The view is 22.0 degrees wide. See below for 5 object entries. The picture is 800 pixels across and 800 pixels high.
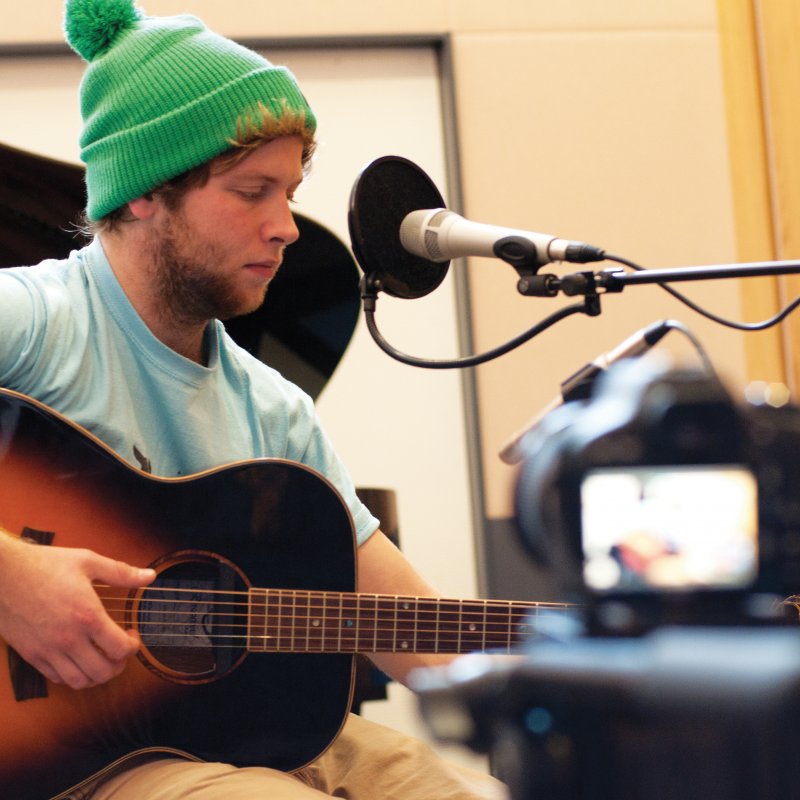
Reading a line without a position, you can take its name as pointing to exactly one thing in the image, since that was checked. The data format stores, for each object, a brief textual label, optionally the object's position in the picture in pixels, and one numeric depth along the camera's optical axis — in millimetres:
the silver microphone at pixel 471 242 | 1929
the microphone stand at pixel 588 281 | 1881
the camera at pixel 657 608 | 904
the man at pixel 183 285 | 2243
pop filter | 2000
